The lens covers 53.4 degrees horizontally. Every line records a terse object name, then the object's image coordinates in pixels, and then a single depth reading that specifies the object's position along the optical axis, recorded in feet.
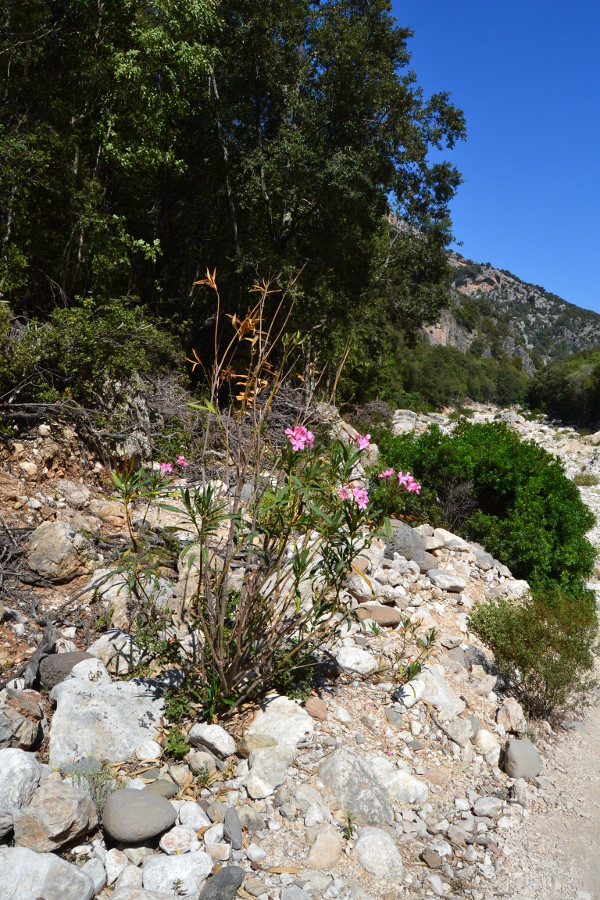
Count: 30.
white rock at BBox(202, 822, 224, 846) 7.91
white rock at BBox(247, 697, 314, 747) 9.80
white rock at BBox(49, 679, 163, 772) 8.75
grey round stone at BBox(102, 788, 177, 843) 7.54
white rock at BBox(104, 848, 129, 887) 7.25
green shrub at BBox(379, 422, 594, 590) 21.74
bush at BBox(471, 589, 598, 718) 13.32
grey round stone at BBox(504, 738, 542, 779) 11.02
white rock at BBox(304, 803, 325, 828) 8.46
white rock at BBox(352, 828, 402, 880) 8.11
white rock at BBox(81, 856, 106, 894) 7.02
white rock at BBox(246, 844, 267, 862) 7.82
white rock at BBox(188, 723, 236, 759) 9.20
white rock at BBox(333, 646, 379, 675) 12.13
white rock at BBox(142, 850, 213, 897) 7.15
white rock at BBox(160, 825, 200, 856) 7.68
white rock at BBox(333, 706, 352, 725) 10.82
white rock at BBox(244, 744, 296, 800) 8.79
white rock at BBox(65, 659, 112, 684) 9.85
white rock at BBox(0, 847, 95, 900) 6.40
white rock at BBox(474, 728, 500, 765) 11.35
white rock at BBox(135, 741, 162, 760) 9.03
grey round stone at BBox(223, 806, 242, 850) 7.94
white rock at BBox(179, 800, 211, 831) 8.06
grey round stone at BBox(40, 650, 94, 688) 9.97
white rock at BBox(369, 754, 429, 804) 9.59
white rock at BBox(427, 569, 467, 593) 17.03
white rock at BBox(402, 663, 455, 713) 11.76
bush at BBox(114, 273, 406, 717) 9.22
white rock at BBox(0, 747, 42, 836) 7.37
